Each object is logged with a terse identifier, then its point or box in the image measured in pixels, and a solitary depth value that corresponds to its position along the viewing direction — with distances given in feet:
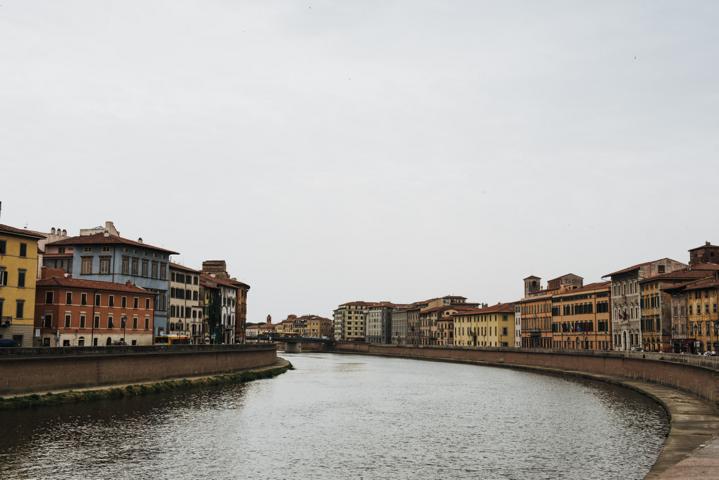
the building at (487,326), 559.79
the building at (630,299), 368.68
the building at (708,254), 387.34
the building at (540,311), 491.31
